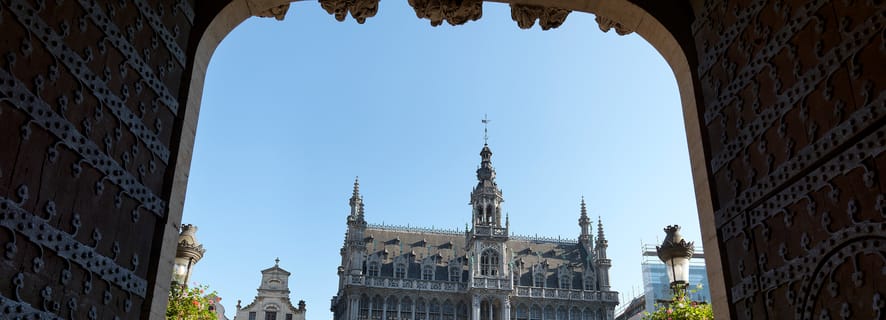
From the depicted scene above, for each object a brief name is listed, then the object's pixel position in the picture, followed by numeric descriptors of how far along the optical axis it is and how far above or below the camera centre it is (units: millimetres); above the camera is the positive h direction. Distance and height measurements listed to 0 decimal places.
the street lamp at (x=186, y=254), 10727 +2756
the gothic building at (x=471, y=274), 52062 +12819
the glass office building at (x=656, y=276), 53875 +12961
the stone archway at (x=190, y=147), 3412 +1621
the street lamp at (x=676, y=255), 9922 +2619
